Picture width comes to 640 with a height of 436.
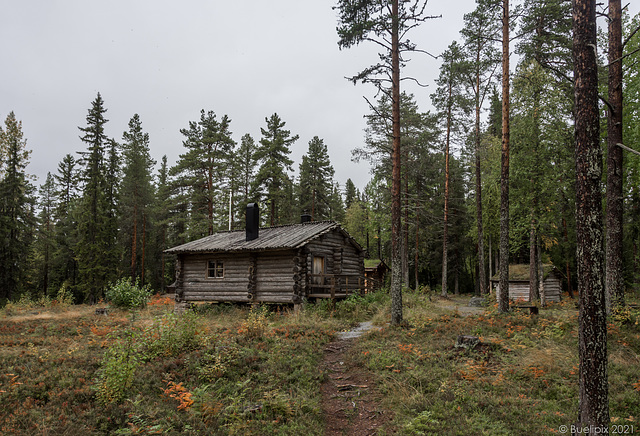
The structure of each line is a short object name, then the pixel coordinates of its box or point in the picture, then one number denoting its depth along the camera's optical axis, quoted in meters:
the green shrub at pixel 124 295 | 23.69
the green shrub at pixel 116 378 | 7.75
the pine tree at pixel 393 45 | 13.93
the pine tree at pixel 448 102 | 27.33
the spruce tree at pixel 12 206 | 31.30
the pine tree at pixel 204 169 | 35.50
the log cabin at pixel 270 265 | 19.81
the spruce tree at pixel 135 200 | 37.47
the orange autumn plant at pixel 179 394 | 7.39
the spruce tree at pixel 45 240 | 39.53
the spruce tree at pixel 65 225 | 39.25
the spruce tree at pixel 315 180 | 41.81
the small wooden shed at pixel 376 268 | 34.56
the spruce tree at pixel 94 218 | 30.80
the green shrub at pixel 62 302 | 27.78
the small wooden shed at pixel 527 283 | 27.17
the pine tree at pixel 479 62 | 14.82
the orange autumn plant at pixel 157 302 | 25.34
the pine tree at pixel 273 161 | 35.59
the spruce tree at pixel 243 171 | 40.34
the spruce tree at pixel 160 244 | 42.33
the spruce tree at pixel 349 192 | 68.23
